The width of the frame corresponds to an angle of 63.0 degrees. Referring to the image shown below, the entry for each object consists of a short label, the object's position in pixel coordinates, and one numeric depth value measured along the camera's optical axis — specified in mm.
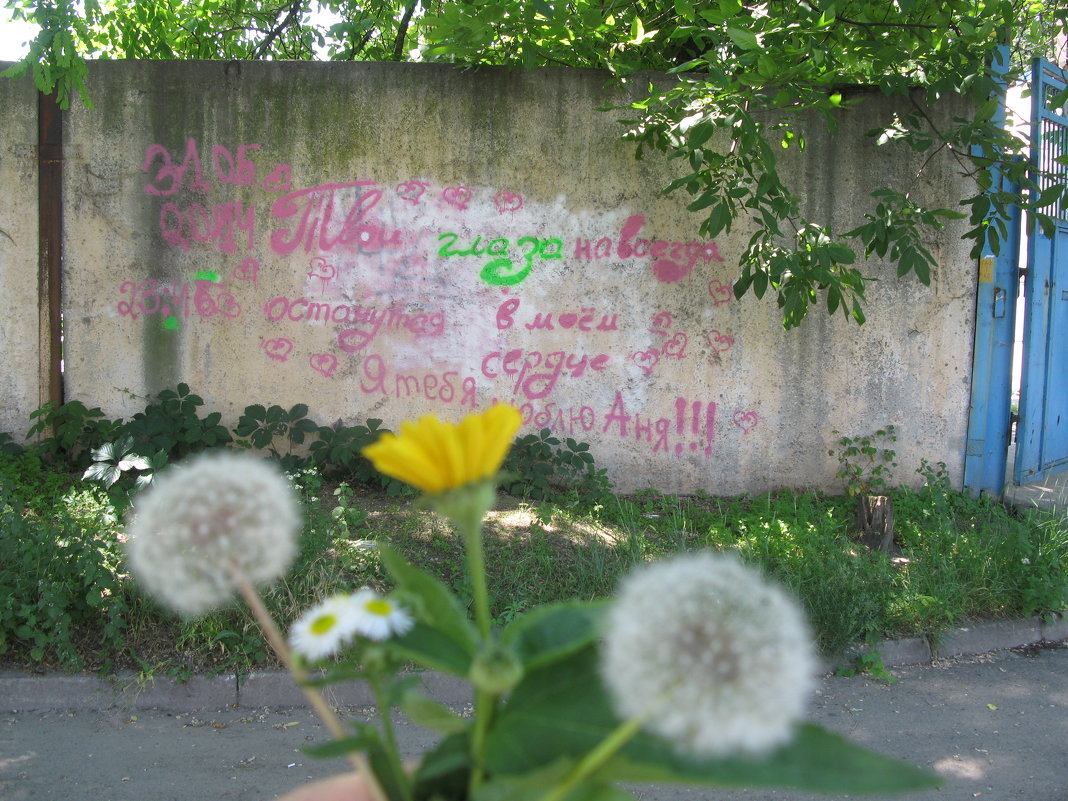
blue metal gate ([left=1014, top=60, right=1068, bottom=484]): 5898
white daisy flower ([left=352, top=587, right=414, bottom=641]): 851
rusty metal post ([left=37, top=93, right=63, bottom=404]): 5844
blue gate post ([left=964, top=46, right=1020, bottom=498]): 6055
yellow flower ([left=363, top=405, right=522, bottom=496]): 798
